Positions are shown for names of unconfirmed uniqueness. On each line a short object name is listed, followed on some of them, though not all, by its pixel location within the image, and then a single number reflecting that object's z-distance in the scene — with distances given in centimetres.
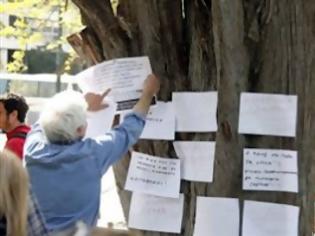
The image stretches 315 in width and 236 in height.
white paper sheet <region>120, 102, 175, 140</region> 611
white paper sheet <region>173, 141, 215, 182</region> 602
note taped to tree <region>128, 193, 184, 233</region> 619
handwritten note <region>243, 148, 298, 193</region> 579
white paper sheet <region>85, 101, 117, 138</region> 608
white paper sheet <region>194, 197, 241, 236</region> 595
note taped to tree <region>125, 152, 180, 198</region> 613
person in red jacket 786
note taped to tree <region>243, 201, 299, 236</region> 585
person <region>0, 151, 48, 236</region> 392
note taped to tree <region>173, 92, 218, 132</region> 599
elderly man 534
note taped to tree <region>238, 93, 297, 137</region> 578
